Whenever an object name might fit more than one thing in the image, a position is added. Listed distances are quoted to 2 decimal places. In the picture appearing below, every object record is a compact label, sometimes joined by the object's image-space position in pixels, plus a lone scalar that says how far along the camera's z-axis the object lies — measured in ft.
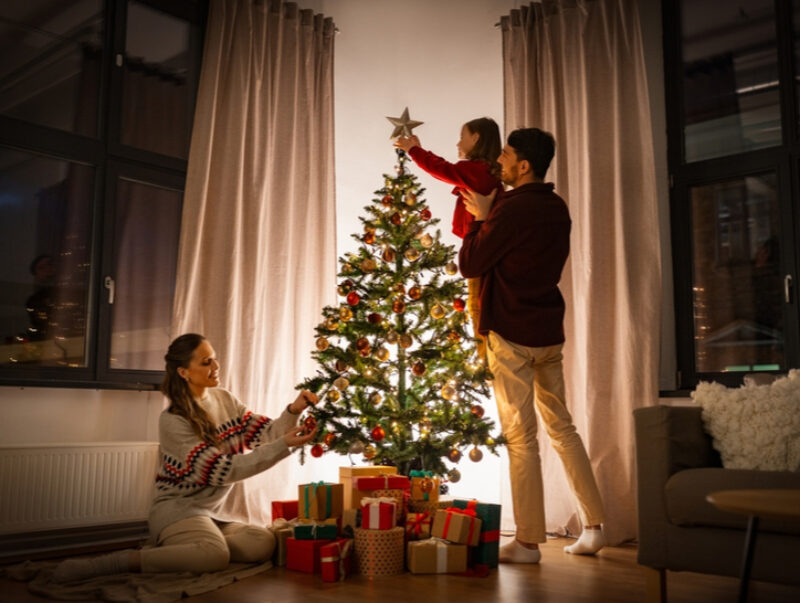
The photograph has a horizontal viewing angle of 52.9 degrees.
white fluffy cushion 7.87
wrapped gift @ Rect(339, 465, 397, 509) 10.36
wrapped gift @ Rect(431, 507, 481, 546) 9.55
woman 9.02
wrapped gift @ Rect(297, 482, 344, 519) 10.34
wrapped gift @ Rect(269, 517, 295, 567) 10.02
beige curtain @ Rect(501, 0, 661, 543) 13.03
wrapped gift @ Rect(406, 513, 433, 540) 10.00
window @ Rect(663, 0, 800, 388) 12.89
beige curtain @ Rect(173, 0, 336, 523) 13.37
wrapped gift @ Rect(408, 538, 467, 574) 9.43
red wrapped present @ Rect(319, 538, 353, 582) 9.07
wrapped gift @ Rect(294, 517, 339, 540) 9.80
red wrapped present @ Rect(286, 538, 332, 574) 9.61
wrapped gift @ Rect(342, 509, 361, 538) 9.87
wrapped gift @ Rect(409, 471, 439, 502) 10.53
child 10.95
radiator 10.81
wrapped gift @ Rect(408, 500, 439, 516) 10.45
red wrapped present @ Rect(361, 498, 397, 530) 9.53
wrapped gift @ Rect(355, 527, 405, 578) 9.41
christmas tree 10.77
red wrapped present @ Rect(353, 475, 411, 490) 10.31
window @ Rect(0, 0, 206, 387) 12.03
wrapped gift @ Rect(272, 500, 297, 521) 11.02
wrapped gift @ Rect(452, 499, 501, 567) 9.70
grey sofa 7.12
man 10.16
